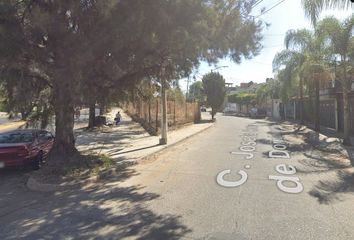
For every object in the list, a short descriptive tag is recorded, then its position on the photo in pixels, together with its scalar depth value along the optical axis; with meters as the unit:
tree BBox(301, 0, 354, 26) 16.28
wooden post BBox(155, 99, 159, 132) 24.48
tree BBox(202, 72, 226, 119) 50.50
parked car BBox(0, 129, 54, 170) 11.39
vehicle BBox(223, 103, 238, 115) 85.57
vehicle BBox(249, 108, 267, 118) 62.09
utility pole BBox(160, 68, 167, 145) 19.25
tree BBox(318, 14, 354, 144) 17.52
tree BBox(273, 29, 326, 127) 20.75
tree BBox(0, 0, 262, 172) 8.95
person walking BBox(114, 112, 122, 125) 33.66
